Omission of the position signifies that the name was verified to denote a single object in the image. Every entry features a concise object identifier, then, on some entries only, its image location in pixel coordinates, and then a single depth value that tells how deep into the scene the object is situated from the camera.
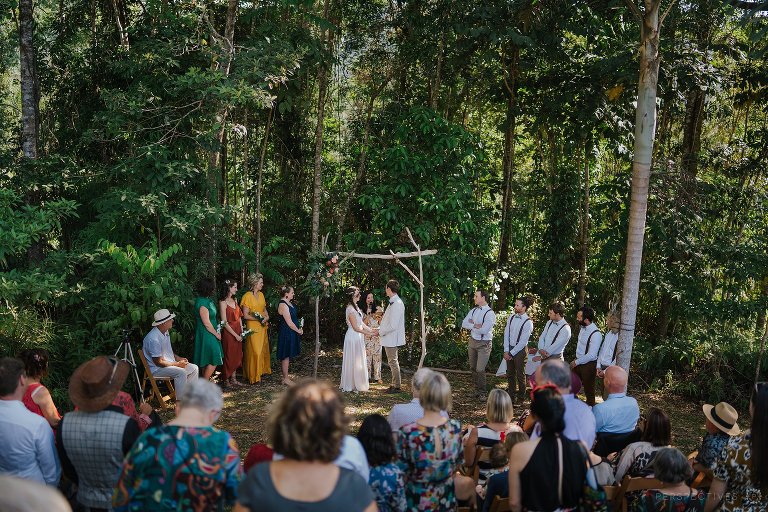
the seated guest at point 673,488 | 4.10
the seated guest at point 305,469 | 2.51
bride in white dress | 9.03
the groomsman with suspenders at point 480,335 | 8.94
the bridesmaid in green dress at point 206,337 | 8.62
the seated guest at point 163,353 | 7.73
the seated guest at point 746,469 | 3.46
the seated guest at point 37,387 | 4.87
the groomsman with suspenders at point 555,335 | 8.23
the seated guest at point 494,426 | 4.73
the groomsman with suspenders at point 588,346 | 7.97
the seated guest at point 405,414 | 4.74
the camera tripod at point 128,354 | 7.72
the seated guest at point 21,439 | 3.73
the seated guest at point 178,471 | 2.84
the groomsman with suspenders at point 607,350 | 7.96
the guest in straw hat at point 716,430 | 4.73
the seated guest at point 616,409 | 5.39
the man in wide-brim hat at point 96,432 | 3.48
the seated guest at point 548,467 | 3.28
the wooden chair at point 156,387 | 8.00
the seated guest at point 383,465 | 3.52
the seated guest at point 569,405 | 3.76
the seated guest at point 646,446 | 4.68
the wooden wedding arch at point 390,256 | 8.49
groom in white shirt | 9.10
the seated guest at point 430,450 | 3.71
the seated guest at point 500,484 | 4.25
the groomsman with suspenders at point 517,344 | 8.55
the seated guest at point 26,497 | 1.64
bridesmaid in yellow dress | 9.48
